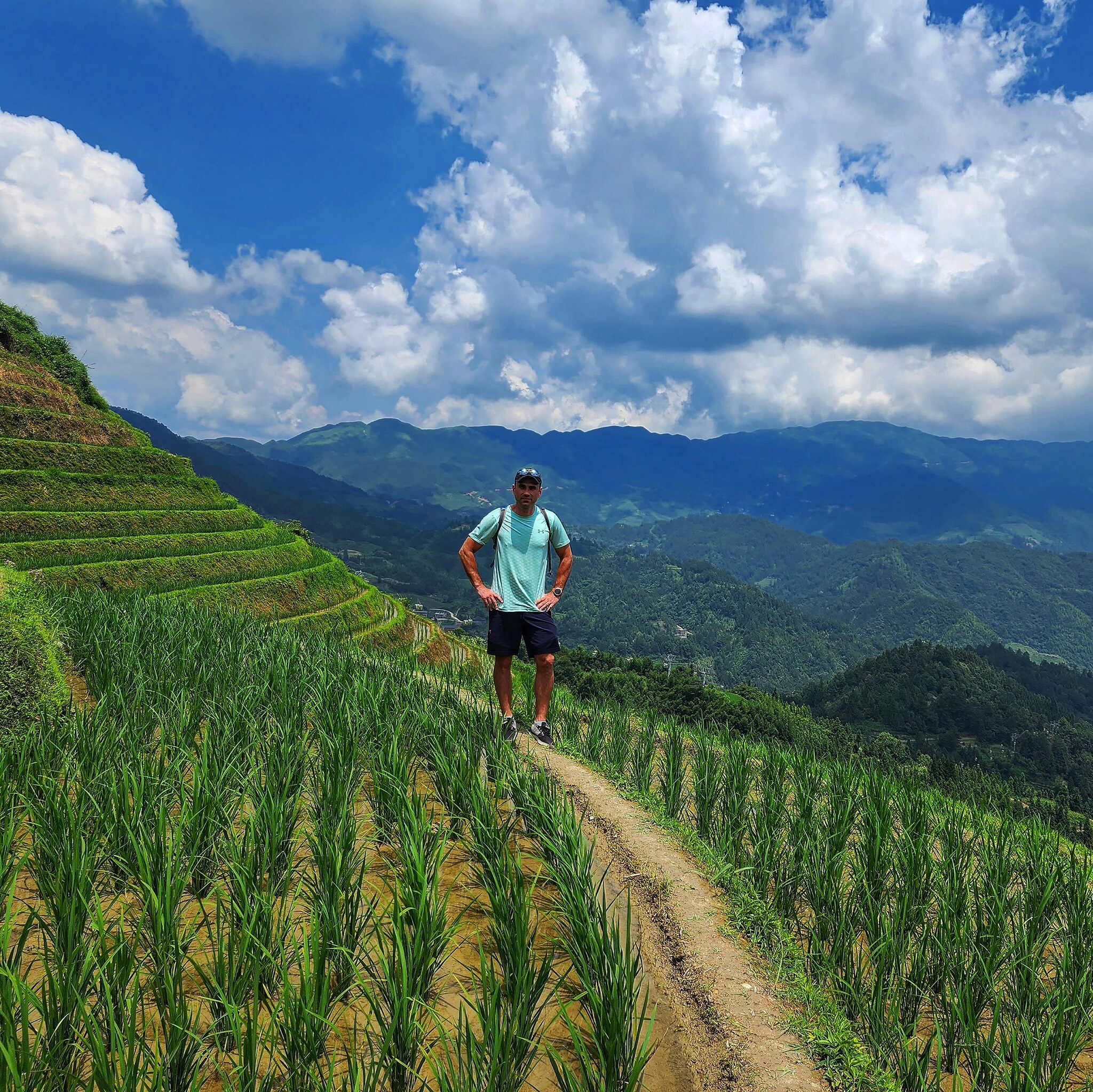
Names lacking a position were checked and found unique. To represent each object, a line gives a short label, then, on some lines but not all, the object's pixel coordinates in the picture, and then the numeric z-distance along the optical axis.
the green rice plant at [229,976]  2.18
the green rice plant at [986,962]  2.38
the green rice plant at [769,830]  3.80
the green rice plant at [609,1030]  2.12
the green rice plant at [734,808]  4.21
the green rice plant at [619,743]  5.73
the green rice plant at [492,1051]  1.95
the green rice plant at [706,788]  4.57
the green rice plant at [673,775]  4.88
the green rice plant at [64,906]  1.92
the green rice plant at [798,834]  3.56
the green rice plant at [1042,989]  2.23
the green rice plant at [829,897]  2.98
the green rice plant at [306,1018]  1.96
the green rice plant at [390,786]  3.56
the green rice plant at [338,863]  2.54
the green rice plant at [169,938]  1.99
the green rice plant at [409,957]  2.14
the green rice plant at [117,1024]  1.75
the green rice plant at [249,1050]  1.83
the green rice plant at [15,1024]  1.69
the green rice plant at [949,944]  2.56
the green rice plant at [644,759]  5.36
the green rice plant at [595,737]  6.04
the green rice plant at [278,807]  3.04
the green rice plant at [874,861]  3.06
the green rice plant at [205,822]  3.03
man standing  5.69
